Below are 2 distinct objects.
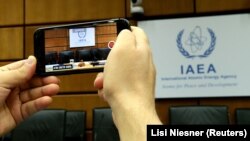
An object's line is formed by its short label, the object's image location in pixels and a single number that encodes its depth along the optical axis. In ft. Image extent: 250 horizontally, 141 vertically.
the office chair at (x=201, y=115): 10.45
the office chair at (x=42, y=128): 10.30
